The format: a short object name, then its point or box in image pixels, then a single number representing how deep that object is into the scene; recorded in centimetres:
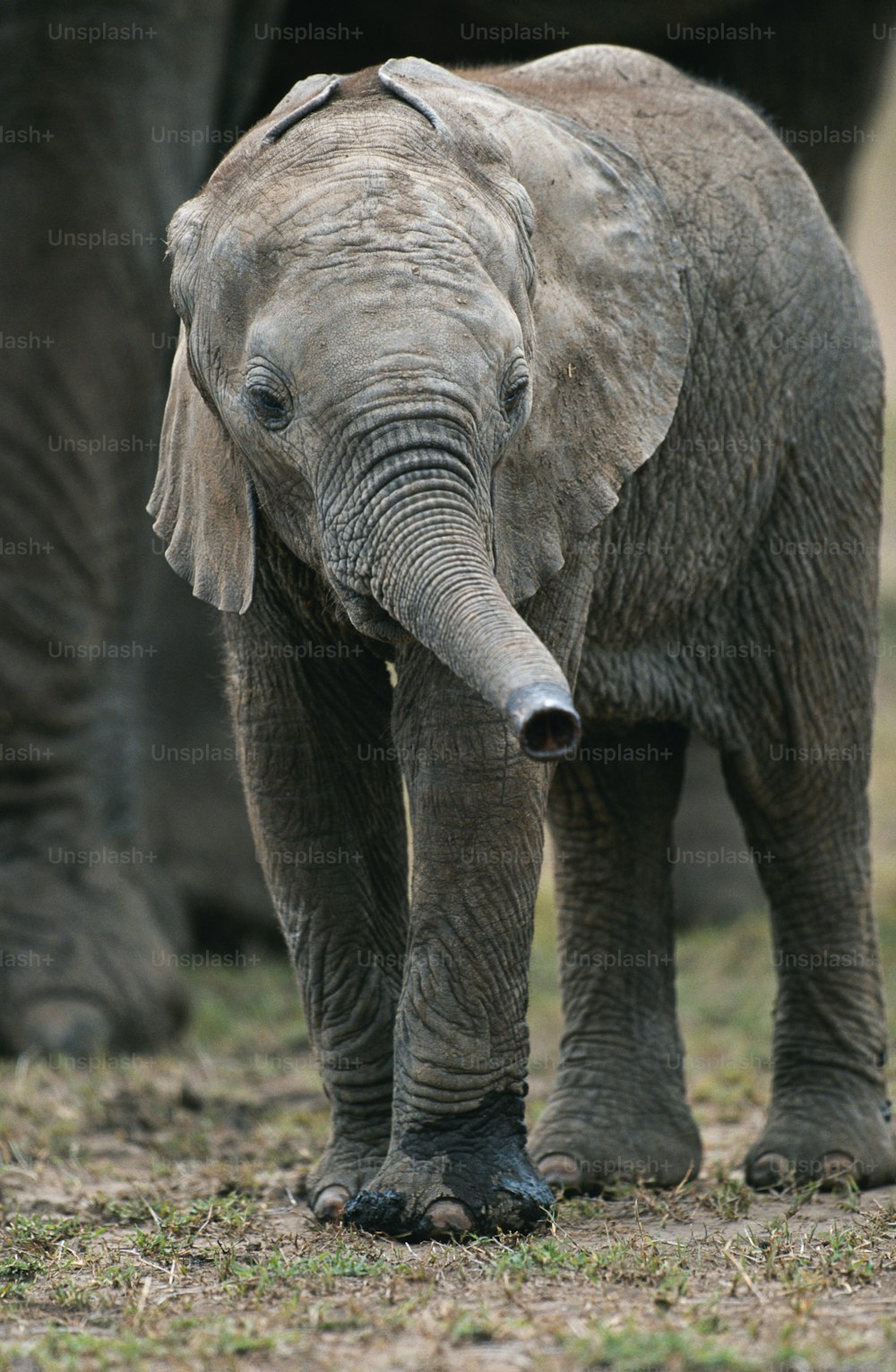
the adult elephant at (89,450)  1446
